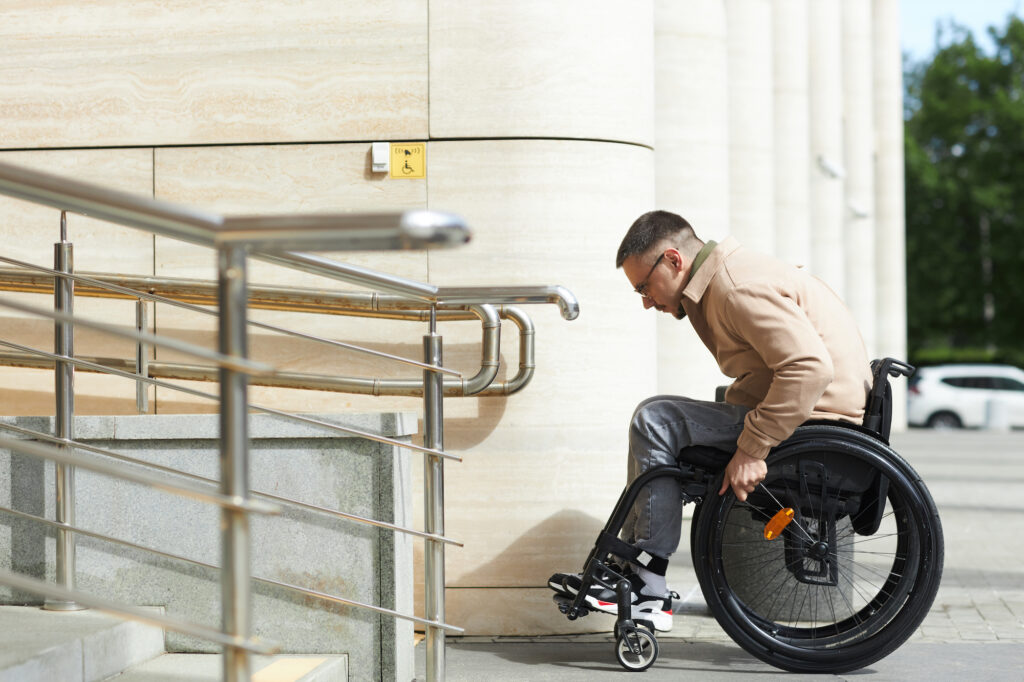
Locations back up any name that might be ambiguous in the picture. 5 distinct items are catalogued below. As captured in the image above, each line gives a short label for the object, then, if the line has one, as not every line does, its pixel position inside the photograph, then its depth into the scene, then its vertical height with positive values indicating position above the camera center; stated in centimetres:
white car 2777 -143
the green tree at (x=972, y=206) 4359 +432
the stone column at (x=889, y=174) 2627 +328
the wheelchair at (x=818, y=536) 453 -74
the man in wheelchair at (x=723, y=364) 458 -14
